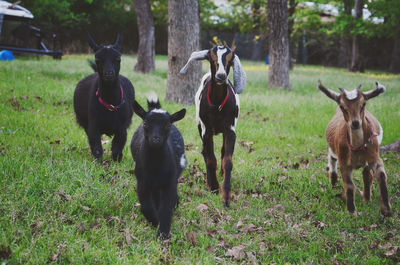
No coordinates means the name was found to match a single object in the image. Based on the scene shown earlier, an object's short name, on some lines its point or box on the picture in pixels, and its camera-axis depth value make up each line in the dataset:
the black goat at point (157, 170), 3.95
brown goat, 4.44
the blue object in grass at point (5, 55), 17.57
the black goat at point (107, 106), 5.59
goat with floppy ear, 5.10
